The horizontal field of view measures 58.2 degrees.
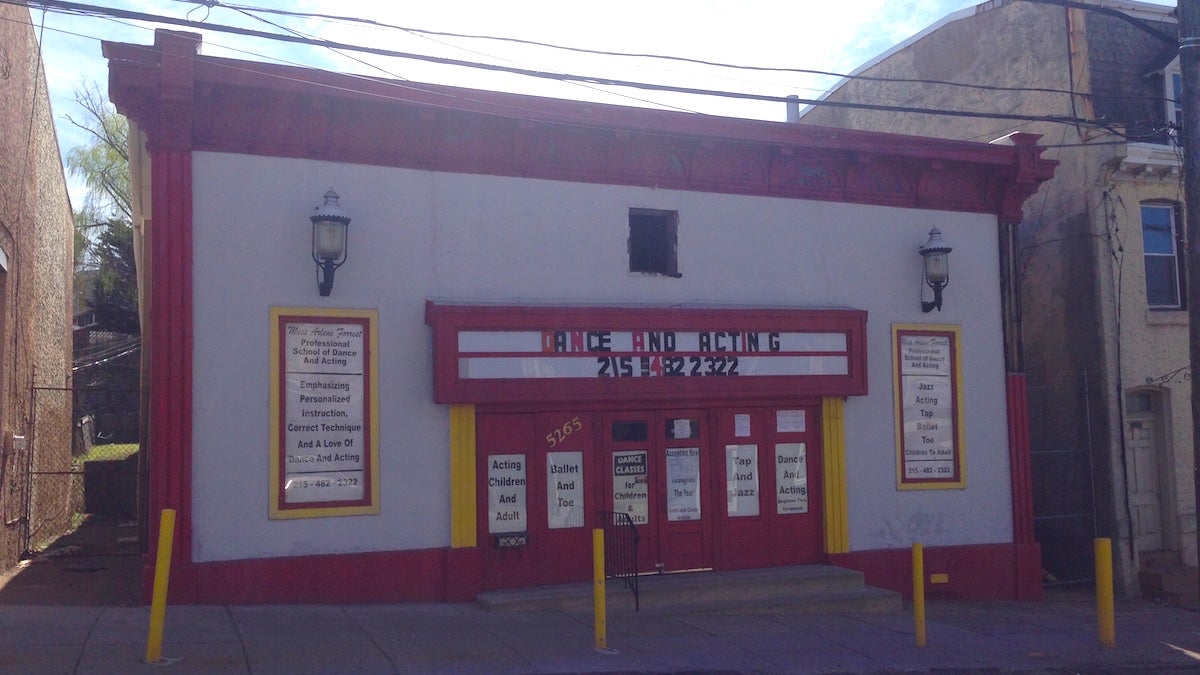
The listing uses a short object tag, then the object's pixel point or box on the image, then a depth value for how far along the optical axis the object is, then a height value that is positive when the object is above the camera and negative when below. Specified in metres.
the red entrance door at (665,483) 12.55 -0.48
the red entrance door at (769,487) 13.02 -0.57
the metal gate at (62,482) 15.26 -0.47
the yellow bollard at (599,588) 9.16 -1.24
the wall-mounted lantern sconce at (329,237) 10.88 +2.14
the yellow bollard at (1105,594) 10.07 -1.54
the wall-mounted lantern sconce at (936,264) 13.80 +2.21
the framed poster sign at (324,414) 10.92 +0.36
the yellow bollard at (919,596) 10.20 -1.51
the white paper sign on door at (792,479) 13.28 -0.49
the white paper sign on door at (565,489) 12.20 -0.51
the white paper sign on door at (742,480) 13.04 -0.48
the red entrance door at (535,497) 11.88 -0.59
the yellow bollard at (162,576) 7.93 -0.90
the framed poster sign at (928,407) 13.88 +0.38
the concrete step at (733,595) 11.40 -1.67
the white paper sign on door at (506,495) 11.90 -0.54
